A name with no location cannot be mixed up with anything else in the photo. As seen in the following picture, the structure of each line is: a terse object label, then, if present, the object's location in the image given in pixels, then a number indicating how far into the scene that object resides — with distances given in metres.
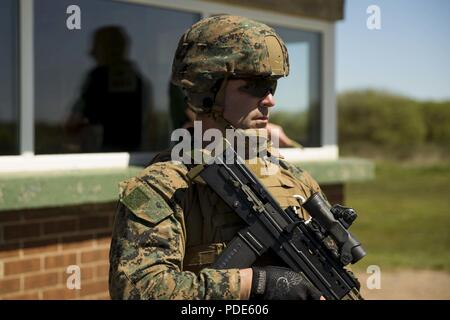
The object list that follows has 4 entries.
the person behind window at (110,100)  4.55
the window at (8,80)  4.07
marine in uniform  2.10
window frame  4.16
